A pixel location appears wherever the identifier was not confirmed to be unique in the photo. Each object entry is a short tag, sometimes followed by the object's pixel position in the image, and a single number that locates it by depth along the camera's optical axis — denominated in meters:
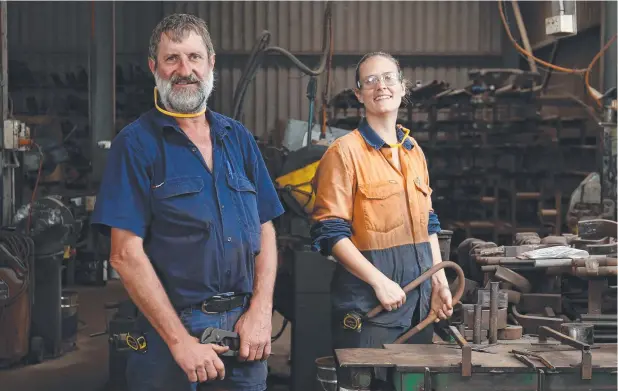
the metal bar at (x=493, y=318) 2.27
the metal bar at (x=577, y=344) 1.96
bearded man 1.77
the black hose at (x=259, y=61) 4.96
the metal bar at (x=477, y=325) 2.26
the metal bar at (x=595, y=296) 2.57
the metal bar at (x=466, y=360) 1.98
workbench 1.98
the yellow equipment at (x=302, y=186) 4.11
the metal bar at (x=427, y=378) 1.99
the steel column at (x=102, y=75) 5.82
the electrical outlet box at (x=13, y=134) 4.38
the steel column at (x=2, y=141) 4.40
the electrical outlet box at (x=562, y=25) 3.36
